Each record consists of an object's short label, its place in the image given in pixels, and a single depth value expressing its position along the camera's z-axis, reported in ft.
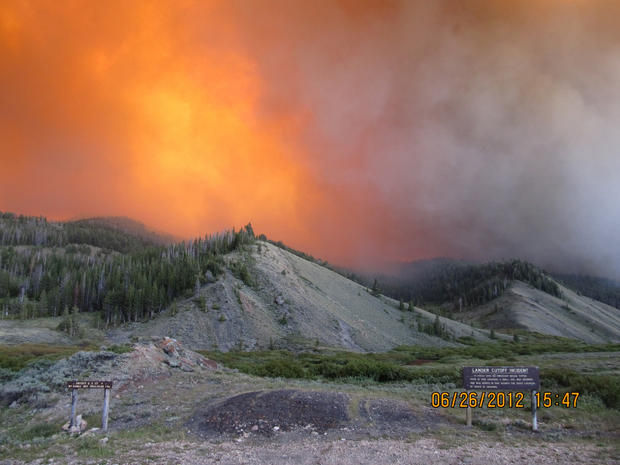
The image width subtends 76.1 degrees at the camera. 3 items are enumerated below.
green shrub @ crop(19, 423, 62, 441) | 63.62
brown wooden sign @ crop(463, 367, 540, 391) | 66.39
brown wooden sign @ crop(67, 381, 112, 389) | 64.80
